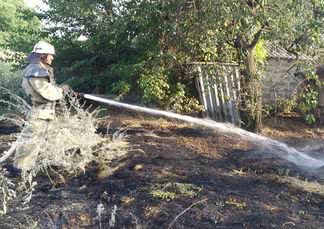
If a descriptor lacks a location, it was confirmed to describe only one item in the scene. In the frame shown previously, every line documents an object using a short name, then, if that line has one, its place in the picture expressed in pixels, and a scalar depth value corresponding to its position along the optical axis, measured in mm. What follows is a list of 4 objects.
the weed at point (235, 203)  4604
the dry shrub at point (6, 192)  4439
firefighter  5582
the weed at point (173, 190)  4793
